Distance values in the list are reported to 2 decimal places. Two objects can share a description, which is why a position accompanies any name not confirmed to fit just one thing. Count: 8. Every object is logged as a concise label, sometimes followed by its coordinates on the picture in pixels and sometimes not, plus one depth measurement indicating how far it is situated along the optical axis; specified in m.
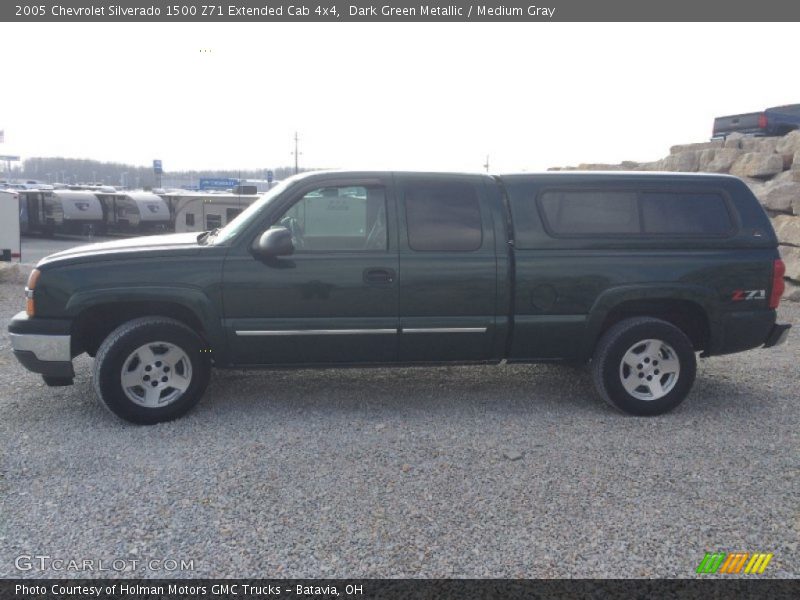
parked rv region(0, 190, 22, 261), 15.02
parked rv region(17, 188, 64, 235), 25.34
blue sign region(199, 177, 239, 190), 66.62
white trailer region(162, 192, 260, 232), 18.53
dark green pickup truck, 4.97
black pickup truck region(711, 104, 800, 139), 16.80
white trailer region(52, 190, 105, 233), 25.19
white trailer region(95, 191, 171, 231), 25.89
